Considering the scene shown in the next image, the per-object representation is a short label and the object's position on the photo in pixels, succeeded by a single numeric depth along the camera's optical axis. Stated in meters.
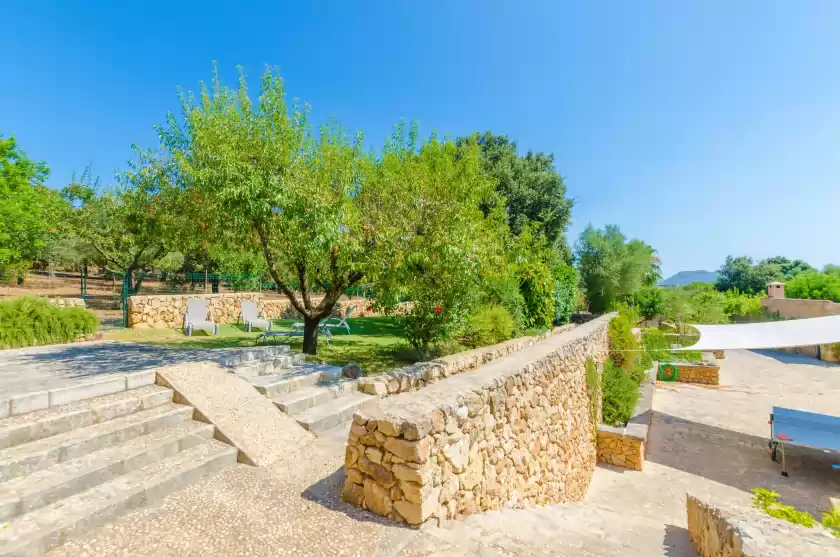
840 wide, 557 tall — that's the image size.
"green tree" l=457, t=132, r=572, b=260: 19.14
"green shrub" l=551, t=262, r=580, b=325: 14.92
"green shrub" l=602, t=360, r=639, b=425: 8.55
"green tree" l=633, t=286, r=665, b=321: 19.78
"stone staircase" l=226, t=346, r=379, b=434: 4.89
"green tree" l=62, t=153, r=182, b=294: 16.41
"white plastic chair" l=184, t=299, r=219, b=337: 11.41
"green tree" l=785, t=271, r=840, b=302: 21.46
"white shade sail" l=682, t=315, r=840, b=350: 8.51
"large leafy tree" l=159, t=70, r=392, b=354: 5.90
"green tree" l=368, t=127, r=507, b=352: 6.85
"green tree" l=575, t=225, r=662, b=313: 20.05
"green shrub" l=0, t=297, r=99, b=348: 7.92
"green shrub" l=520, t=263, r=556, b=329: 12.55
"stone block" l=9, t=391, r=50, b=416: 3.59
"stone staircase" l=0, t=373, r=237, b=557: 2.55
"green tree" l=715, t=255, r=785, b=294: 41.64
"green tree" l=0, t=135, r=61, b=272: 14.00
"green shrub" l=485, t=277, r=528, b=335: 11.50
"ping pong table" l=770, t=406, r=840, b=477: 6.49
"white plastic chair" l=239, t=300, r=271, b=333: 12.11
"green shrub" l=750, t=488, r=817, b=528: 3.18
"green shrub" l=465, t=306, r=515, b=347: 9.95
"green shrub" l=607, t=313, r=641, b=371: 11.34
